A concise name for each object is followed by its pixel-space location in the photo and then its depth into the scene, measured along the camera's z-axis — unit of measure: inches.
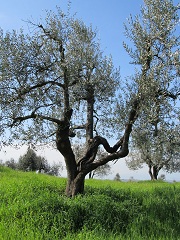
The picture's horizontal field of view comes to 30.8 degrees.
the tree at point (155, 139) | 647.1
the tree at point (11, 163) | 2685.0
